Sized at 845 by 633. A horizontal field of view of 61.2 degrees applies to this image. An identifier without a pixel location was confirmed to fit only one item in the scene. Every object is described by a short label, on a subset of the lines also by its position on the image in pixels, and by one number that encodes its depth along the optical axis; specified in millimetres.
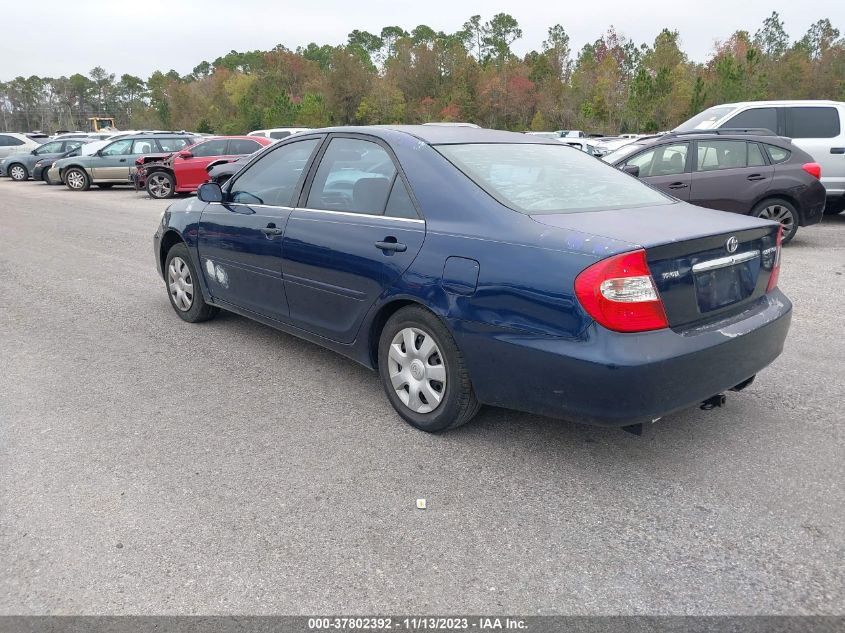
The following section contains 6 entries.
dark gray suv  8805
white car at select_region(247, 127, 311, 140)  24359
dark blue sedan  3023
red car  18375
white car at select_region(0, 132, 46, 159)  29203
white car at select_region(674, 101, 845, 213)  10734
